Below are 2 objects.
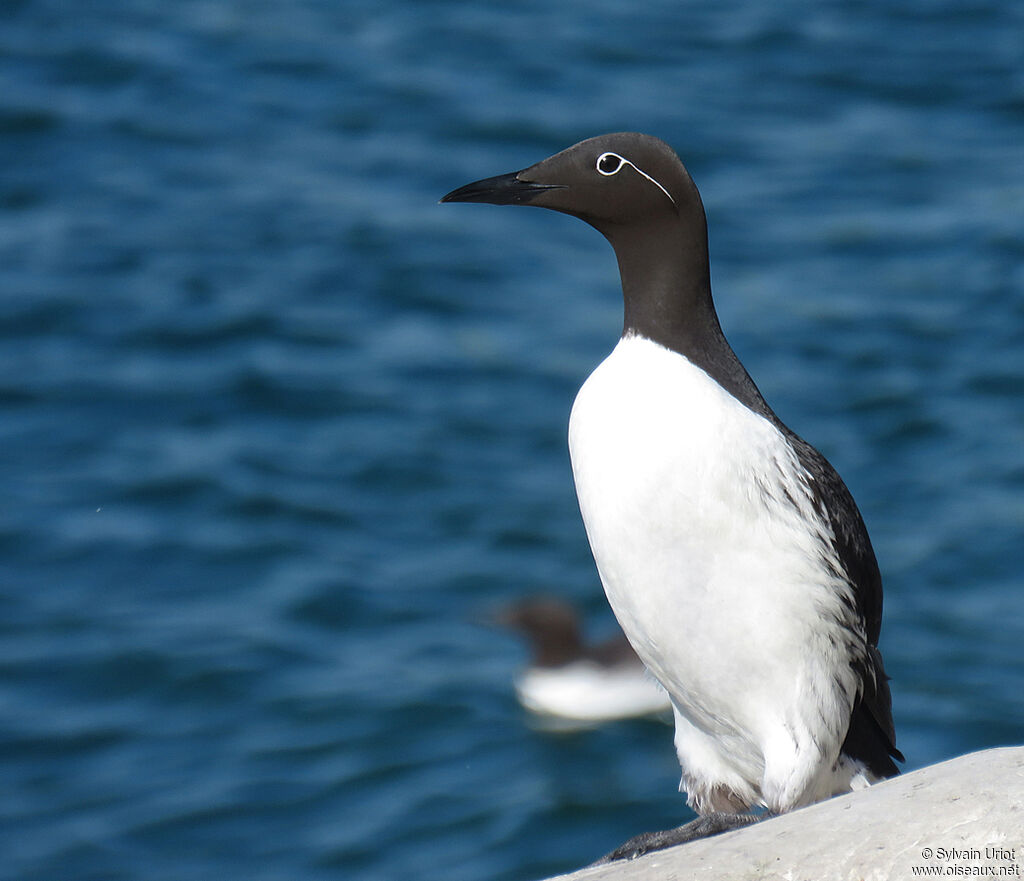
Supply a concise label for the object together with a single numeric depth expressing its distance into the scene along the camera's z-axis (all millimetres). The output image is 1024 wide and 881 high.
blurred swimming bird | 20266
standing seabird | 9398
